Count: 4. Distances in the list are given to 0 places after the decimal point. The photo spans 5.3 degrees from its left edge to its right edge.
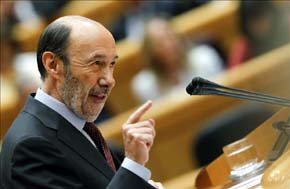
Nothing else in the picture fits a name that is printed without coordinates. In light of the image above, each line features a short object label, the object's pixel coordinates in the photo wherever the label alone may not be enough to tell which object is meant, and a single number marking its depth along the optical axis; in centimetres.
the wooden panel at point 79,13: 1247
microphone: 718
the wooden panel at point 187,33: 1107
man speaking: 717
